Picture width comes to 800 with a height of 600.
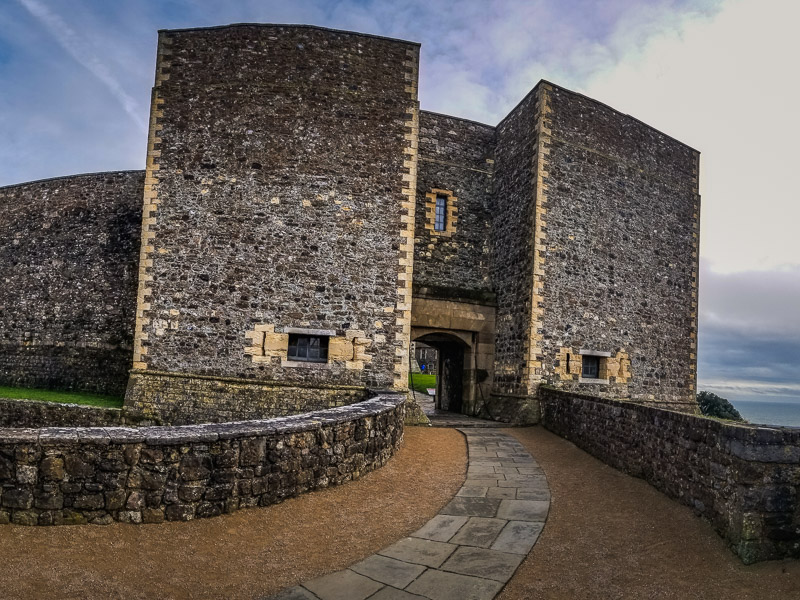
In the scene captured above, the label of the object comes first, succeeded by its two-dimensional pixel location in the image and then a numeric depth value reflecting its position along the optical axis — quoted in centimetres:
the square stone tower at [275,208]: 1189
